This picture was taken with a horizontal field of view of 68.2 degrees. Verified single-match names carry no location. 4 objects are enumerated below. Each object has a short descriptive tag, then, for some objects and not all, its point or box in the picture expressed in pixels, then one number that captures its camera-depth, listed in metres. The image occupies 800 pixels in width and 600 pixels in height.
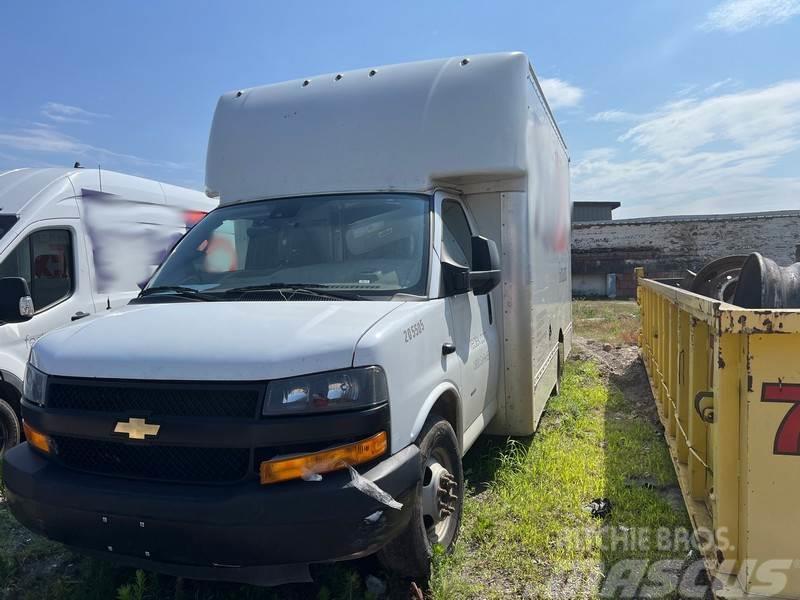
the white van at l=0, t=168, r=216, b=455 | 5.50
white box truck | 2.44
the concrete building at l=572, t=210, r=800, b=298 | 25.28
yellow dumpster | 2.38
